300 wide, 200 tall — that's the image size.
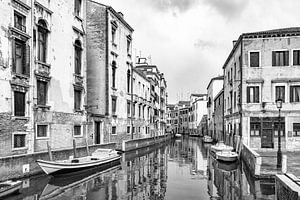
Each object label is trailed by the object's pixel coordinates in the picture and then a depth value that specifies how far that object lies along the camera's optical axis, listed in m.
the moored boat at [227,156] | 21.20
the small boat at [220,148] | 23.05
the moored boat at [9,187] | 10.11
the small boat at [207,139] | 48.56
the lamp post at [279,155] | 15.16
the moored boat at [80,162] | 14.23
